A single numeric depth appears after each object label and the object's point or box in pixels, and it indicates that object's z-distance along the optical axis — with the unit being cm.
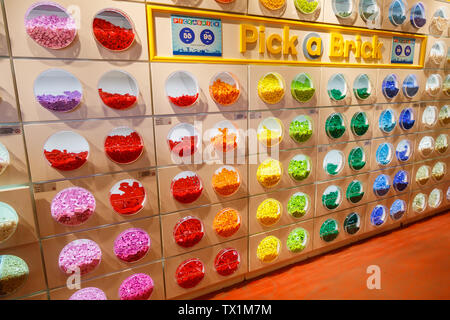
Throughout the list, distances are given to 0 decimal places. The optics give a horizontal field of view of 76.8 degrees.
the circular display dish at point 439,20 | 362
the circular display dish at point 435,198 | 441
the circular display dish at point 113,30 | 197
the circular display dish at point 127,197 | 226
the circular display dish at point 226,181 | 264
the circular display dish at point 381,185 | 374
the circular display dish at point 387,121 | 352
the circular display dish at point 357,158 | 339
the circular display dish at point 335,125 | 311
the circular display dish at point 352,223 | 361
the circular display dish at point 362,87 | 320
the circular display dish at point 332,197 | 335
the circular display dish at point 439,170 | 430
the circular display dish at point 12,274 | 201
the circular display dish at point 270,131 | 276
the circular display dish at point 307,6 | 265
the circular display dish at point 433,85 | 383
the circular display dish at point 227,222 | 274
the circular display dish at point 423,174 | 413
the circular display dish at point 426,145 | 401
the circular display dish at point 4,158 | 187
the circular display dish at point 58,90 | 190
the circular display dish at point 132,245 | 236
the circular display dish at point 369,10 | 302
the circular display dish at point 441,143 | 421
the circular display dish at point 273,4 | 250
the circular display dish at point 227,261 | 284
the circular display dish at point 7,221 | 193
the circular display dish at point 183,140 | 238
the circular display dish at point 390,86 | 341
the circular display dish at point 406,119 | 369
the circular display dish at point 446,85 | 400
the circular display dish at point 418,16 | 340
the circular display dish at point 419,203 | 423
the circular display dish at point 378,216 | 384
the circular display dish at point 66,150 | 199
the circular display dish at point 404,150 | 380
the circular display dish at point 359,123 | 328
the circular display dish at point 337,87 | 304
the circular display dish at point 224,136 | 253
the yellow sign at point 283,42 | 219
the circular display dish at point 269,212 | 296
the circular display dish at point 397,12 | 323
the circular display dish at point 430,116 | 397
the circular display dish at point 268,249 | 306
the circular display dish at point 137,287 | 246
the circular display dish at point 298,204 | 313
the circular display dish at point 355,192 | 350
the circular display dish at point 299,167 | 301
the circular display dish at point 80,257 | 218
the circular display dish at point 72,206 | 207
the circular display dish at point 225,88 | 244
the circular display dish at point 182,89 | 230
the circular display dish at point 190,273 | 267
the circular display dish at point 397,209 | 401
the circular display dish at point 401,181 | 391
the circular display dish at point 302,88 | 281
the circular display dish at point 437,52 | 375
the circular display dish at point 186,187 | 247
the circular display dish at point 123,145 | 215
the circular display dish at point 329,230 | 344
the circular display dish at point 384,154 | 363
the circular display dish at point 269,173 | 285
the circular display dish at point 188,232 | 256
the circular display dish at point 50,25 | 179
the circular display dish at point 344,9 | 288
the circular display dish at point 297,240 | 324
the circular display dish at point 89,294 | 228
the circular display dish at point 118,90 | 207
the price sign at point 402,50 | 341
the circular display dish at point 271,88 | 264
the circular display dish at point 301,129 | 291
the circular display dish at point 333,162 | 325
